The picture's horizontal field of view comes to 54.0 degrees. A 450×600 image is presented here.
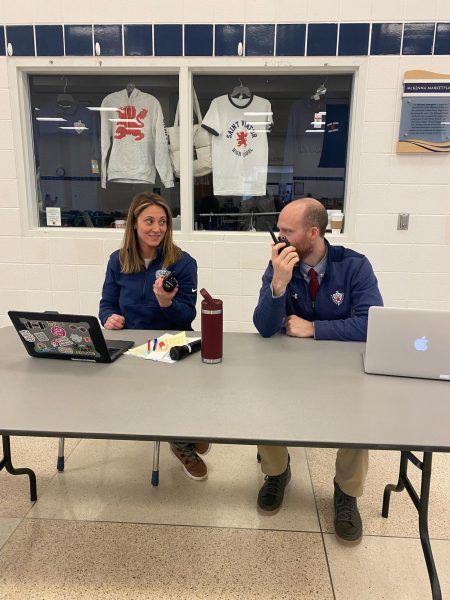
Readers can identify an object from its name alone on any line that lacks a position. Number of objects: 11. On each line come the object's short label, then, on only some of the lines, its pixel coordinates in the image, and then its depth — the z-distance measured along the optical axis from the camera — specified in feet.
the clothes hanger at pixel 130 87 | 10.20
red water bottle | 4.63
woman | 6.63
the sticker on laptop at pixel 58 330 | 4.59
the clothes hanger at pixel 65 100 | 10.53
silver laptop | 4.12
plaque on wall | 8.98
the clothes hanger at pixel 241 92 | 10.09
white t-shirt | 10.12
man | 5.47
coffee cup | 9.93
